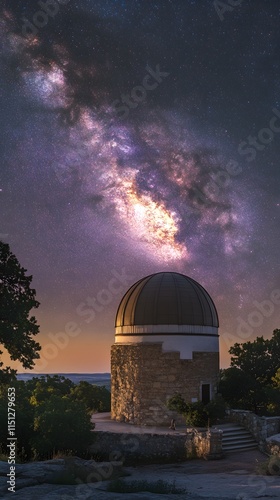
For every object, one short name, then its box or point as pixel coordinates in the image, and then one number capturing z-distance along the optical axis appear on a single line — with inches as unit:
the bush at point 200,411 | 973.8
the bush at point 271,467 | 661.3
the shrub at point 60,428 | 767.7
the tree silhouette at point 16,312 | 737.6
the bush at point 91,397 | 1323.8
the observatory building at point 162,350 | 1043.3
